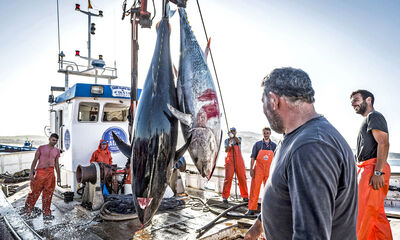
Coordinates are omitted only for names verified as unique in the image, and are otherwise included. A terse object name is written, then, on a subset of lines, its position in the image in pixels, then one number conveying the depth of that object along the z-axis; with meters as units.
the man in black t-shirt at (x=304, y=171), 0.96
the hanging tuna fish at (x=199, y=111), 1.58
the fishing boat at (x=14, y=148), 19.49
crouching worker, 6.32
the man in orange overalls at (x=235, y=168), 6.25
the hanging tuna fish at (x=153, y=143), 1.48
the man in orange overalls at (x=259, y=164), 5.26
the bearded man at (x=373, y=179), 2.97
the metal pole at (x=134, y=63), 2.02
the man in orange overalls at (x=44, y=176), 5.57
